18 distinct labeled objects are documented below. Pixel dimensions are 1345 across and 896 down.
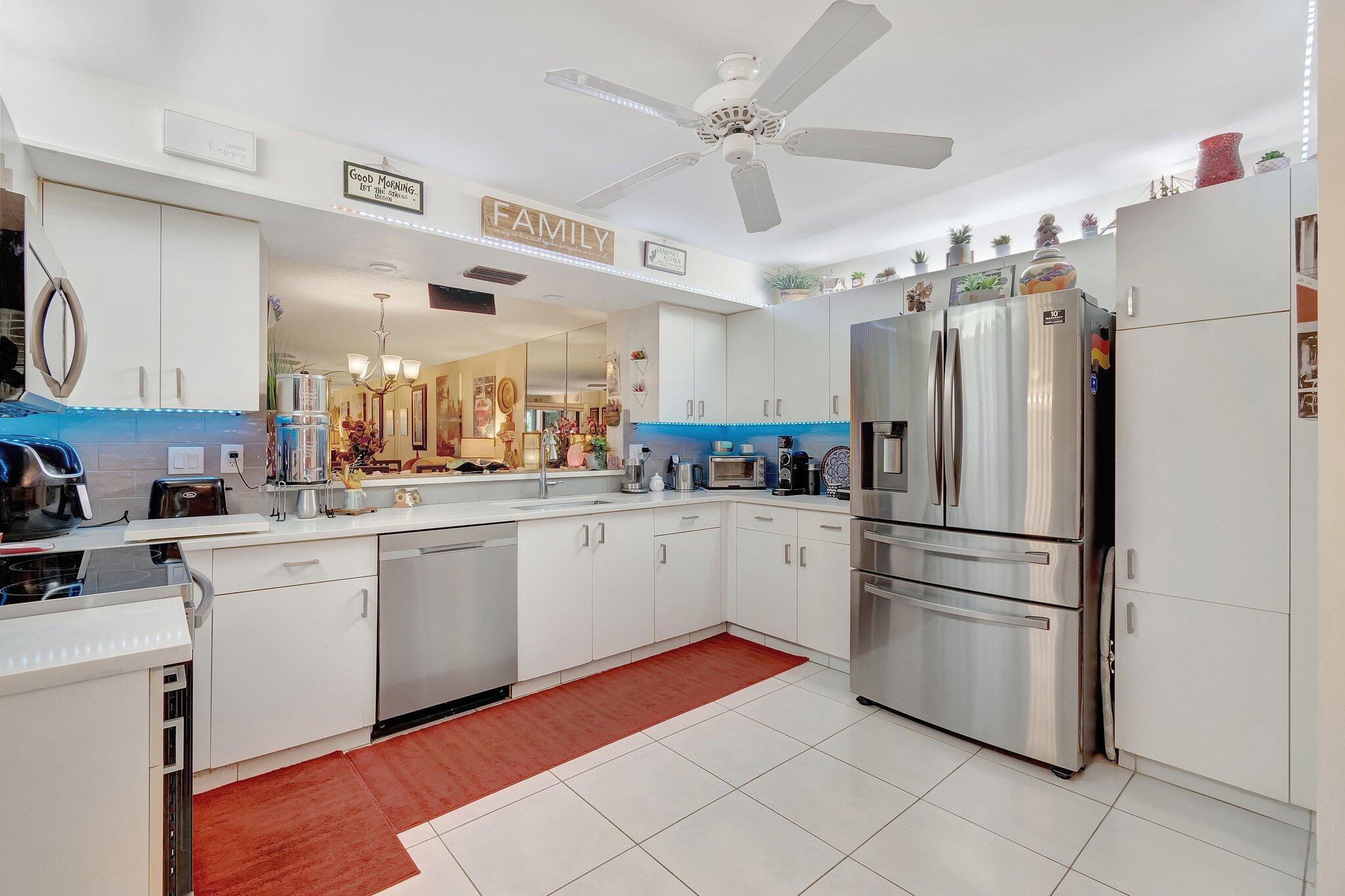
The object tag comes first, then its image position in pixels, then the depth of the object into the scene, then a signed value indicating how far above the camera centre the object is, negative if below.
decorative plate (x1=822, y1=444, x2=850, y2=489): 3.88 -0.13
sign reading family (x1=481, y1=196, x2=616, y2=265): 2.86 +1.11
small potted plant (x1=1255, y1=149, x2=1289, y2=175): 2.03 +0.99
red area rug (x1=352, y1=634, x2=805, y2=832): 2.17 -1.24
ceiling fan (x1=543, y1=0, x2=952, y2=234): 1.45 +1.00
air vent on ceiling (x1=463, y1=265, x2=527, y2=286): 3.21 +0.96
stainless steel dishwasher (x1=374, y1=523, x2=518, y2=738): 2.50 -0.78
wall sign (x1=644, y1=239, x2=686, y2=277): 3.54 +1.15
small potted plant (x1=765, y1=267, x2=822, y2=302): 4.12 +1.14
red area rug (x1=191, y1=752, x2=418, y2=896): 1.70 -1.24
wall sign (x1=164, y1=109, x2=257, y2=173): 2.04 +1.08
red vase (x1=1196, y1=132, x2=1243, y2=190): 2.11 +1.03
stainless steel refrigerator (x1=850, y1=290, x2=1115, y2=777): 2.24 -0.29
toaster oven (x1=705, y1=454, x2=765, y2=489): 4.23 -0.17
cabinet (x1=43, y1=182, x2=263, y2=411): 2.11 +0.57
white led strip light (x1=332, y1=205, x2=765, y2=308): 2.56 +0.99
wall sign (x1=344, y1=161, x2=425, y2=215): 2.45 +1.10
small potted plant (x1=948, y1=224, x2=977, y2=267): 3.26 +1.10
